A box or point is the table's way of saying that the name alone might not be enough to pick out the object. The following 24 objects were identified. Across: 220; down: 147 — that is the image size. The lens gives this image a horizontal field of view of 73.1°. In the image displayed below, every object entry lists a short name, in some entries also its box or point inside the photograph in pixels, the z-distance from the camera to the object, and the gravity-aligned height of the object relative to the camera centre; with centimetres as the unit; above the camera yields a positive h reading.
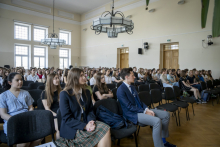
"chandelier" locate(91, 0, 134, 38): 560 +178
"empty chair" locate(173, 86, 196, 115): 418 -80
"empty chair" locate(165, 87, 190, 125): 376 -82
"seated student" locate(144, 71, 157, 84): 754 -56
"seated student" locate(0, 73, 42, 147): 216 -53
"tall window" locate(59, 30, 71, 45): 1739 +367
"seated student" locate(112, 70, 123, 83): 679 -52
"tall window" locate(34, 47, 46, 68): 1572 +99
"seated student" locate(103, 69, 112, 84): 611 -49
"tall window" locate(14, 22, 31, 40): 1434 +345
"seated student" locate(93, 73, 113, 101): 361 -57
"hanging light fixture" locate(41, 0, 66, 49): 966 +167
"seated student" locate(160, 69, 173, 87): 708 -54
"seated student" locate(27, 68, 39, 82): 715 -53
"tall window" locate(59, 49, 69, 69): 1752 +103
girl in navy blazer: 186 -75
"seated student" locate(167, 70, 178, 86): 727 -55
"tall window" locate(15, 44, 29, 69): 1452 +103
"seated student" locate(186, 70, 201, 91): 670 -61
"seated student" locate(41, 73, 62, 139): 274 -52
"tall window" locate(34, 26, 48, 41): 1546 +359
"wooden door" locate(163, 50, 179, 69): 1087 +66
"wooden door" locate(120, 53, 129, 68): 1394 +69
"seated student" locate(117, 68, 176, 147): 244 -78
